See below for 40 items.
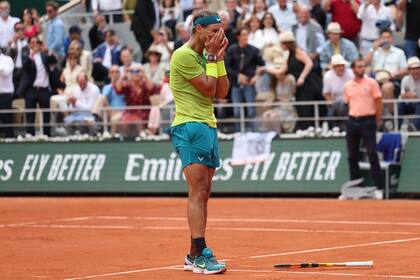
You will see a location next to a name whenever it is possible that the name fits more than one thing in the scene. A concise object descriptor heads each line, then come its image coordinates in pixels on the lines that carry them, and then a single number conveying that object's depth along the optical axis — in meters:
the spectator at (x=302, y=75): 22.69
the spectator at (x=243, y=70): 23.34
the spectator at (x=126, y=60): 25.34
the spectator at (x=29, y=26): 27.81
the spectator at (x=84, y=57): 26.69
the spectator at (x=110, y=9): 29.86
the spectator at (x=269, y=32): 24.00
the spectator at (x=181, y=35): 24.55
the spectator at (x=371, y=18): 23.61
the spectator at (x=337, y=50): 23.00
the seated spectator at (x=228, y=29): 24.23
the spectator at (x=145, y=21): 27.47
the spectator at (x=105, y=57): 26.84
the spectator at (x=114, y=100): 24.92
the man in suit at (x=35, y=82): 25.84
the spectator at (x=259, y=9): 25.08
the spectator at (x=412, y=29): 22.94
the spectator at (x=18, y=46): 26.87
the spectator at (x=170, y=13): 27.52
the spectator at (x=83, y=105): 25.11
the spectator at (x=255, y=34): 24.19
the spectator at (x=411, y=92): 21.39
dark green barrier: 22.64
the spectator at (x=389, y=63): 22.12
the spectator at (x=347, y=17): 24.14
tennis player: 11.26
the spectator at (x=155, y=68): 24.95
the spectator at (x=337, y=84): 22.20
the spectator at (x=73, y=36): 27.81
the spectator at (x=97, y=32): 28.52
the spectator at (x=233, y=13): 25.27
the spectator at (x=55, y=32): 28.33
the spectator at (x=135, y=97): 24.53
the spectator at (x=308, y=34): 23.86
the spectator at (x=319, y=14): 24.80
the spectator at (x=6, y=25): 27.39
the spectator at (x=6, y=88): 25.25
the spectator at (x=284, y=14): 24.55
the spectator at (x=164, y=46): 25.45
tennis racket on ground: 11.18
